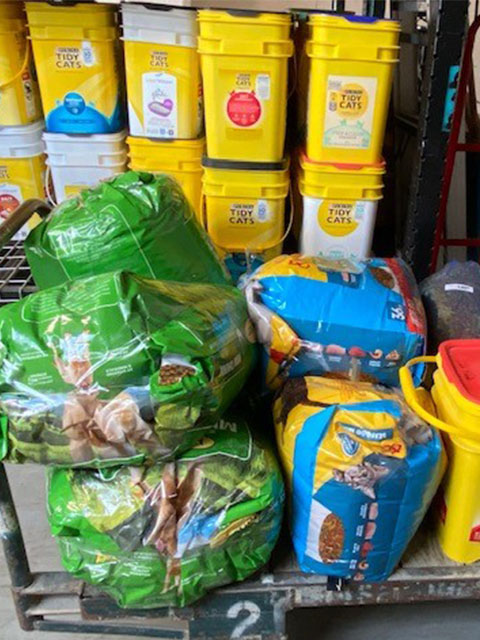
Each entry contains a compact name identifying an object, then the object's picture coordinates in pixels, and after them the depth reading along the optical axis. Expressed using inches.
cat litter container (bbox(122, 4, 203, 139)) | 77.7
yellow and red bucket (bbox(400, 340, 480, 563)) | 41.4
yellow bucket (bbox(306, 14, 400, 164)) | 70.6
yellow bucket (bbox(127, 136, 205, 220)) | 84.4
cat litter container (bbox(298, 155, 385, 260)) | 77.9
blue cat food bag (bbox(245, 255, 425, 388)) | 50.2
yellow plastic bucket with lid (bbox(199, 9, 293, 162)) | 72.4
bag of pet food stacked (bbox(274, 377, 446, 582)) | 40.6
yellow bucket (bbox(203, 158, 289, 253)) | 80.5
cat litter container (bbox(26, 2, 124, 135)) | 80.1
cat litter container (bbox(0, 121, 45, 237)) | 87.7
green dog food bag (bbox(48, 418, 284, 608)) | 41.1
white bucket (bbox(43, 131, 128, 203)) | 85.9
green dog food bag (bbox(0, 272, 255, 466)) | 38.4
